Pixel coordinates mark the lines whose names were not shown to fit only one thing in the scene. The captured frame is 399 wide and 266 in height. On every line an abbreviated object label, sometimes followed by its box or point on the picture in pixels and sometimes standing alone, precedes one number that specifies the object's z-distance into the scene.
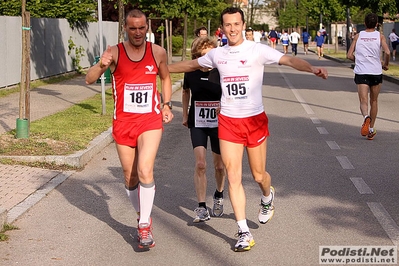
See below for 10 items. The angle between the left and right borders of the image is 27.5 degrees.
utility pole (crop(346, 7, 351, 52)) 46.27
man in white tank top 12.98
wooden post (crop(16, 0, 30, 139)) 11.84
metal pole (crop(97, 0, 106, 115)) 15.69
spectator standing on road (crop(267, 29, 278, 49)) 56.55
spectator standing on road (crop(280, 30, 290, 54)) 52.32
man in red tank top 6.48
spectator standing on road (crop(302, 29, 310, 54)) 54.87
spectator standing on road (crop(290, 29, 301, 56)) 50.86
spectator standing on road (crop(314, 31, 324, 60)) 46.91
